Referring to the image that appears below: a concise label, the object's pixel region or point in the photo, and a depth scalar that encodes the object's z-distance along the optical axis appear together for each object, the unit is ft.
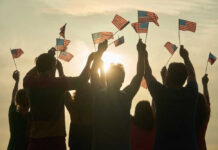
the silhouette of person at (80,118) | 22.22
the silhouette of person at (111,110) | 16.70
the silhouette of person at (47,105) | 17.84
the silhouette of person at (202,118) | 19.04
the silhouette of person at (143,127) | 21.54
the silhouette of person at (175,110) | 16.97
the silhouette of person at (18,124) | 22.47
